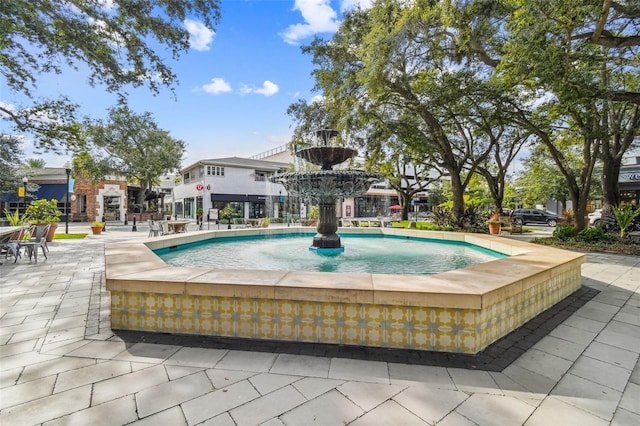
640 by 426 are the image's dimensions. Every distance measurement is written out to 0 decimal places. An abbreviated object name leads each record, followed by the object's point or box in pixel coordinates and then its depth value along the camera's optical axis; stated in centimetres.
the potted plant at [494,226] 1612
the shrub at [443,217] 1781
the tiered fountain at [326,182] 776
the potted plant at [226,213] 2716
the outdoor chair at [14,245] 838
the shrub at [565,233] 1288
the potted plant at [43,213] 1352
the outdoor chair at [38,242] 846
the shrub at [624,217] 1190
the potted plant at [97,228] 1874
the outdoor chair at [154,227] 1357
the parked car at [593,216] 2196
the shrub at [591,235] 1212
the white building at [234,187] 3203
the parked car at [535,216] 2695
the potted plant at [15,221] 1269
